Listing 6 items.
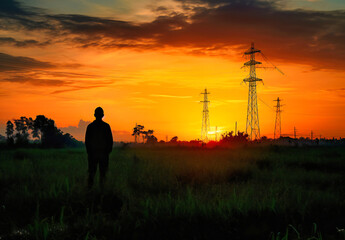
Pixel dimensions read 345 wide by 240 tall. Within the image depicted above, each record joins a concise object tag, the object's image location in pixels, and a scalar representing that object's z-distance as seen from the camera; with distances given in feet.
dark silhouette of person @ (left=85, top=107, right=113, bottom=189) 29.73
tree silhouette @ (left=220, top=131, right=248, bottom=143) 171.32
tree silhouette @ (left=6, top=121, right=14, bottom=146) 442.91
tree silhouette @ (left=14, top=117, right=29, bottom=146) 417.69
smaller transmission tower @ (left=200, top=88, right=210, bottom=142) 200.11
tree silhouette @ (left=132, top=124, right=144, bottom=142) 417.69
